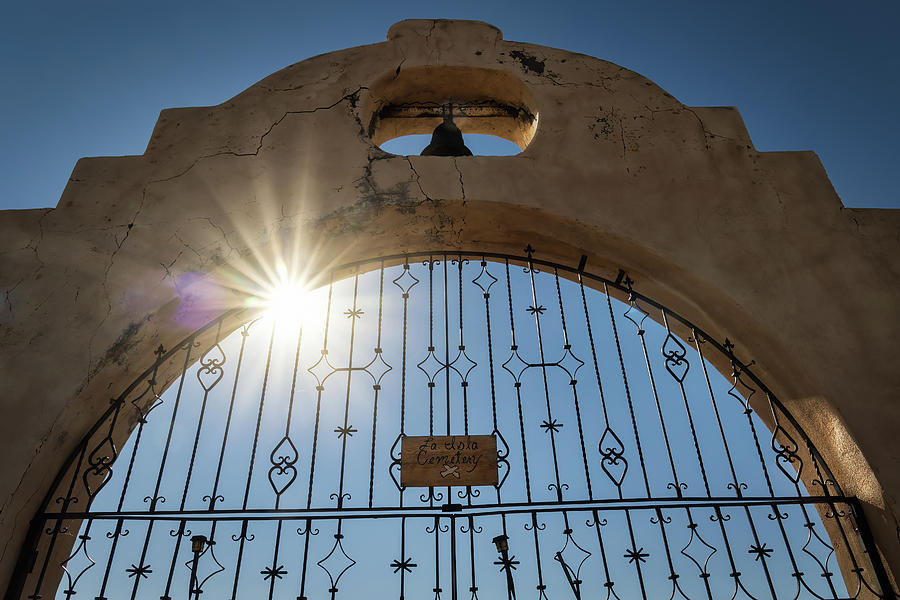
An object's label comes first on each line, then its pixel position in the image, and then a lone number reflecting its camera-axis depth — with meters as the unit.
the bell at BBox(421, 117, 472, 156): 4.35
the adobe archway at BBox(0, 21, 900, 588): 3.19
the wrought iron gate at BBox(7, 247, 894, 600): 2.87
